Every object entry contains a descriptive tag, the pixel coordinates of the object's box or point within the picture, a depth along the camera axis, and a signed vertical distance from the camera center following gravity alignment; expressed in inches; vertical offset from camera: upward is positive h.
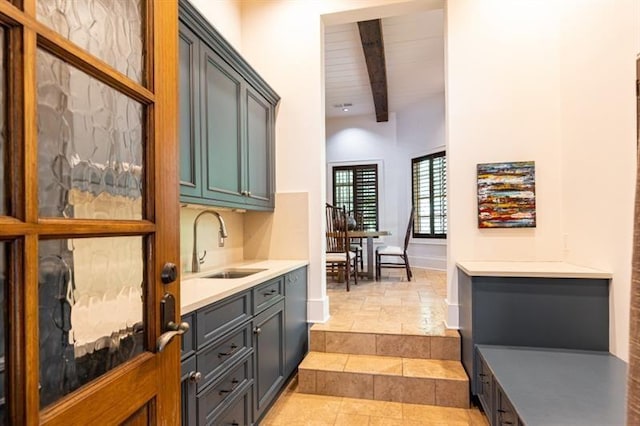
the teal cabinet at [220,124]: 72.4 +22.4
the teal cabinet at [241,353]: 55.5 -30.8
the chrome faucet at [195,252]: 90.0 -11.8
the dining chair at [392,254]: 197.3 -27.8
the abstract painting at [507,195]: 103.5 +3.6
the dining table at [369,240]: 183.6 -19.4
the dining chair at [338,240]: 172.1 -18.2
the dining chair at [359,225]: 229.3 -13.0
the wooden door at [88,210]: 23.0 -0.1
